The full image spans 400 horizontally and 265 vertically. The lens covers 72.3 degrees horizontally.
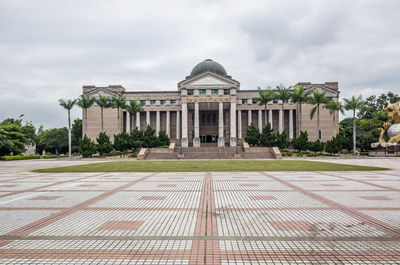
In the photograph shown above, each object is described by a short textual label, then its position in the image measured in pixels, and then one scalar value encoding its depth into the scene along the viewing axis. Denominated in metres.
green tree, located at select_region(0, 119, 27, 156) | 44.30
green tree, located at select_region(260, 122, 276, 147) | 46.19
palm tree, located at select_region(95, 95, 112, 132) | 51.94
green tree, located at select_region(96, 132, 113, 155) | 45.31
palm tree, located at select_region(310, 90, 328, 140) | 46.41
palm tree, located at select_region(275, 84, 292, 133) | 48.81
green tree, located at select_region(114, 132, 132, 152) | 46.03
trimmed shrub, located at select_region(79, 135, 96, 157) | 44.62
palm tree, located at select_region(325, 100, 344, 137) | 45.66
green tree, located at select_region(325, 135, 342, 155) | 42.75
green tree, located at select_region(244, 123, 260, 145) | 48.38
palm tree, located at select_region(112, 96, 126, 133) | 52.53
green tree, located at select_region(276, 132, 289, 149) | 45.31
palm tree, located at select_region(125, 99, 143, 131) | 53.25
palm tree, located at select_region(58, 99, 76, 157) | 47.41
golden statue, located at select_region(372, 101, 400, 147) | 44.42
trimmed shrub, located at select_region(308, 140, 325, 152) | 44.50
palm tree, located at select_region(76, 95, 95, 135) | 50.30
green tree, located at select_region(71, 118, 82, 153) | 71.00
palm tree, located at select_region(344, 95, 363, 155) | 44.03
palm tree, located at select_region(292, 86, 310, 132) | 47.78
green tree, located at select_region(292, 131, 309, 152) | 44.84
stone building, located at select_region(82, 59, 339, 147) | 57.81
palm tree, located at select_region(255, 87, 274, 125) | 49.66
